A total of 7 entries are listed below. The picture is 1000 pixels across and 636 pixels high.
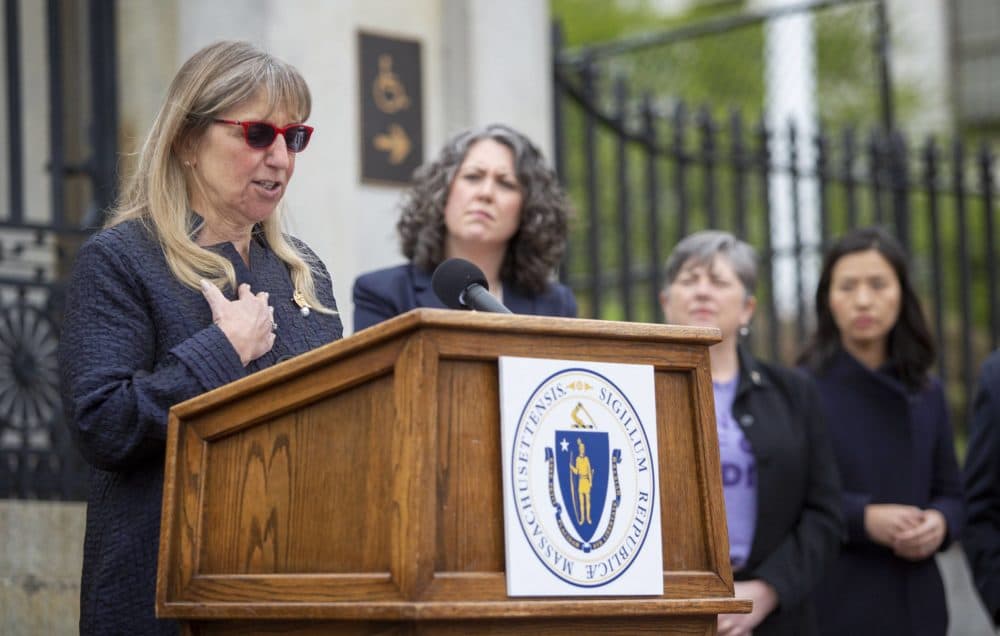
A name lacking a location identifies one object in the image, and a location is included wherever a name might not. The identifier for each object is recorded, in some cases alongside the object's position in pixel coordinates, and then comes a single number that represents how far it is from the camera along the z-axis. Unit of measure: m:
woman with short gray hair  4.60
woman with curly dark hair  4.53
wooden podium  2.25
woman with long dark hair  5.10
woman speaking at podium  2.71
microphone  2.79
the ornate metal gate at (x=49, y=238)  5.48
